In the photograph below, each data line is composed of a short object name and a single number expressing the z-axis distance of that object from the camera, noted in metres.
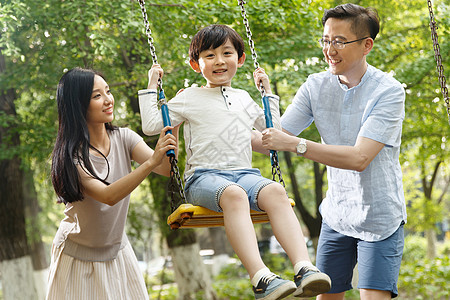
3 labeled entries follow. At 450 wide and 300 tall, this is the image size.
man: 2.76
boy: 2.54
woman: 2.86
